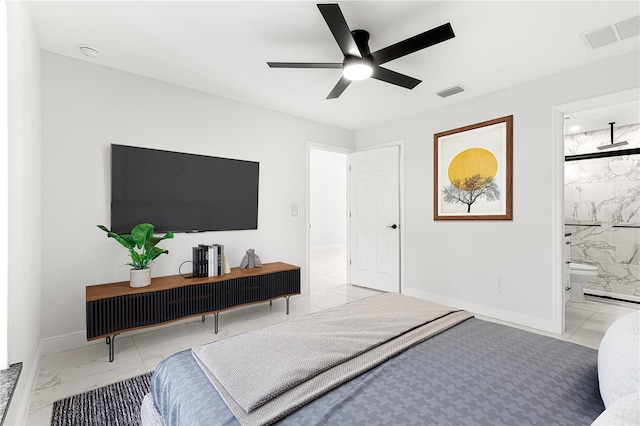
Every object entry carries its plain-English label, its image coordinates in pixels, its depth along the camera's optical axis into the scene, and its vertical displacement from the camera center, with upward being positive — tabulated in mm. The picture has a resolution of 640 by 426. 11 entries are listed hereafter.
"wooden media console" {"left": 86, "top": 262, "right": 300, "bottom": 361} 2393 -785
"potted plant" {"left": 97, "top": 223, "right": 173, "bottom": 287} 2586 -332
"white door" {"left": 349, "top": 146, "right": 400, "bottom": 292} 4426 -86
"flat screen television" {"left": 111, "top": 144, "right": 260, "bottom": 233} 2867 +230
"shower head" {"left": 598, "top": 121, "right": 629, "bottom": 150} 4061 +923
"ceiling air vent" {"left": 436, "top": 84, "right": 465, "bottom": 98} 3289 +1358
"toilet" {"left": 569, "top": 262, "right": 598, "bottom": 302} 3762 -795
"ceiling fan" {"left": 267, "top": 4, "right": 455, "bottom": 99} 1812 +1114
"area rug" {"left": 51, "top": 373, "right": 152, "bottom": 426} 1726 -1175
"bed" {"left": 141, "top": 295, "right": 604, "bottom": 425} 932 -611
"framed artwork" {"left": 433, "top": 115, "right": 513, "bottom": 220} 3355 +487
